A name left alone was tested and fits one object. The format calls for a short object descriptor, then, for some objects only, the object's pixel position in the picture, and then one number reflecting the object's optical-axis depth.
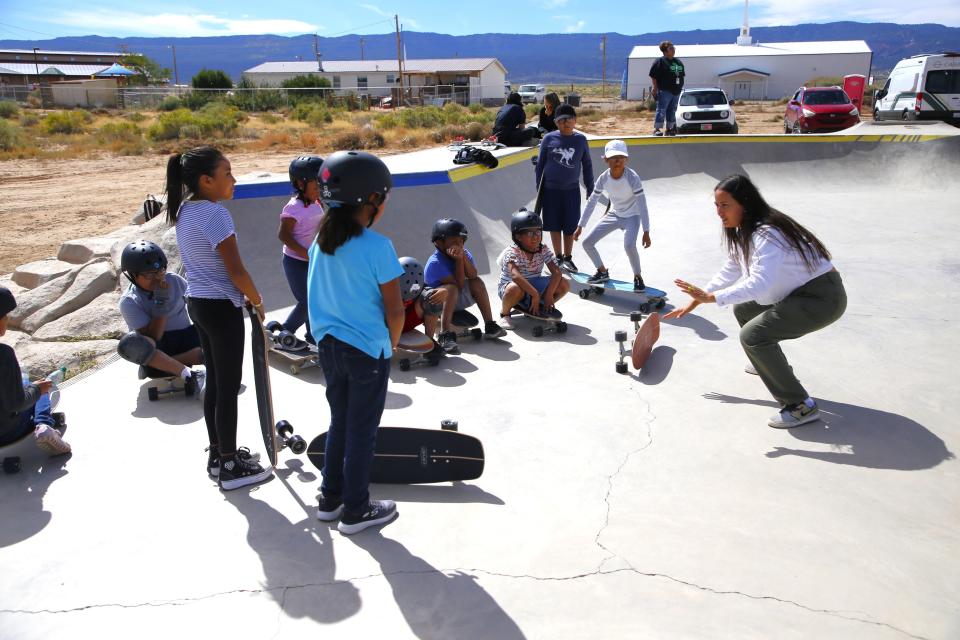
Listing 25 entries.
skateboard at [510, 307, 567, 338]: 6.56
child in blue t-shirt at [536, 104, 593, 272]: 8.06
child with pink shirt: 5.59
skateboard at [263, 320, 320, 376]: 5.75
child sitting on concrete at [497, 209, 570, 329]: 6.61
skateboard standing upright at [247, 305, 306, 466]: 3.93
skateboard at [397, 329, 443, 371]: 5.81
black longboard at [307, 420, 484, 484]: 3.94
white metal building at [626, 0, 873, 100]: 66.62
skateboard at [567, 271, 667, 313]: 7.25
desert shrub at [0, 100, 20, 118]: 39.12
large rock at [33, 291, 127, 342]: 7.77
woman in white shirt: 4.38
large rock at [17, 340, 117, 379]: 6.95
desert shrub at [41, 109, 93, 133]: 34.16
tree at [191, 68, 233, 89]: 65.38
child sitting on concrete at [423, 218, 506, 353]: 6.14
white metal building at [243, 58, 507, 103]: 84.69
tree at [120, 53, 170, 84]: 87.12
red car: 20.56
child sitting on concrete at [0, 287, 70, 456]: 3.95
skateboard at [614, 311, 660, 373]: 5.52
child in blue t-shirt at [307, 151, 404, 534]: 2.99
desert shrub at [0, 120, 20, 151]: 27.53
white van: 21.52
